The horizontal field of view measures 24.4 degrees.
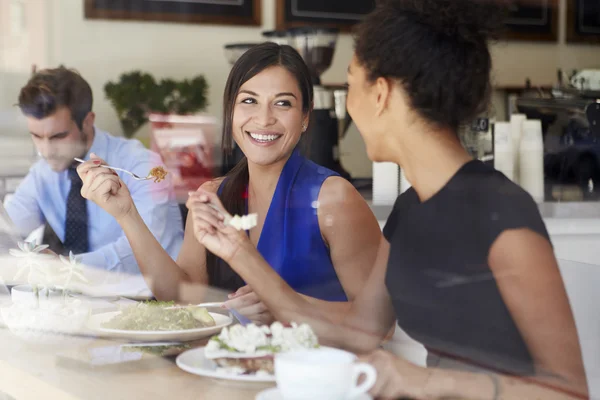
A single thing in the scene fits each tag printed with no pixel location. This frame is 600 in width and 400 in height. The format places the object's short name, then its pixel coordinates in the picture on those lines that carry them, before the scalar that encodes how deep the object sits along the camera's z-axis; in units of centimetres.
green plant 256
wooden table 185
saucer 169
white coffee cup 164
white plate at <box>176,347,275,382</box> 182
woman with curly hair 175
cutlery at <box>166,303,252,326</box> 200
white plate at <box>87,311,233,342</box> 198
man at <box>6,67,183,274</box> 225
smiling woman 202
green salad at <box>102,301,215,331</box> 201
